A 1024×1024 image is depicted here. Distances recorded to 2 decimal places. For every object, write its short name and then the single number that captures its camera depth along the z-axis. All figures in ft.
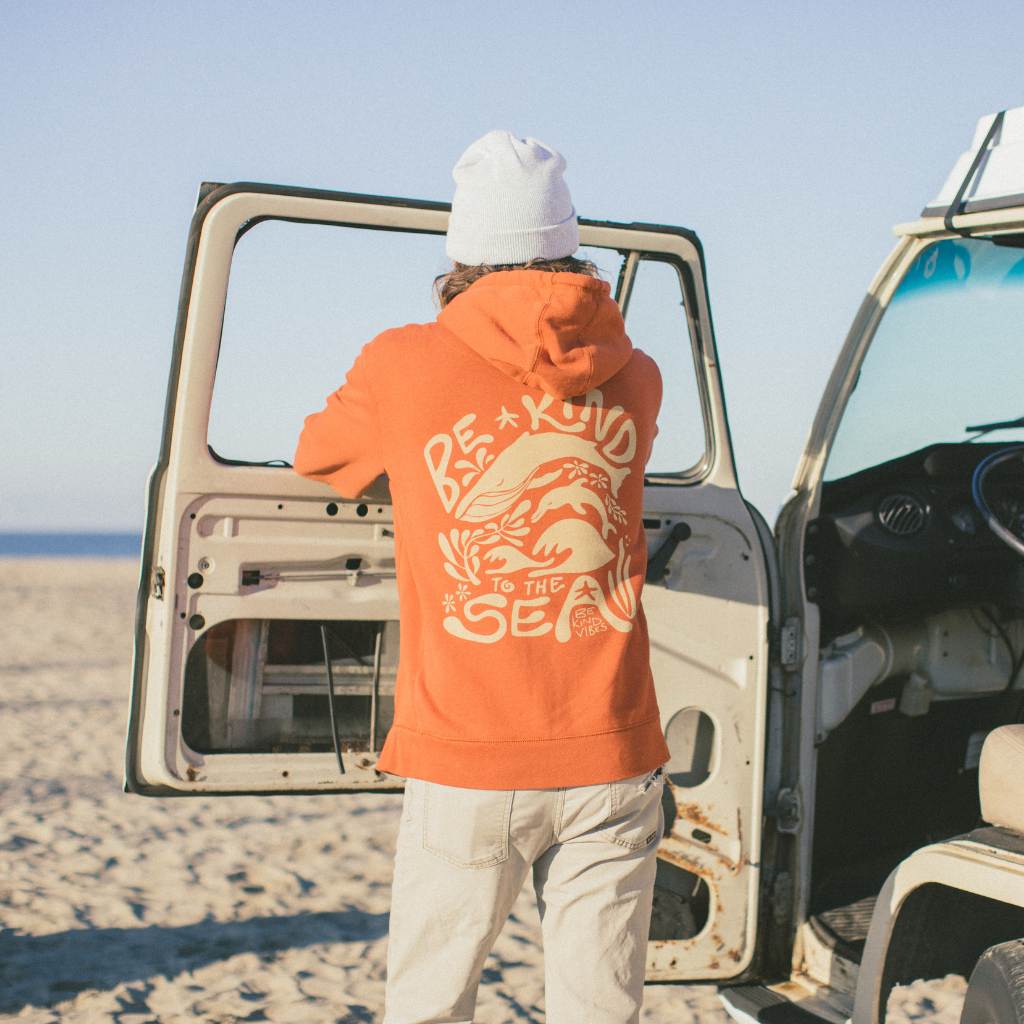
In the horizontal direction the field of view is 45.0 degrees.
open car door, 9.98
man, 7.08
